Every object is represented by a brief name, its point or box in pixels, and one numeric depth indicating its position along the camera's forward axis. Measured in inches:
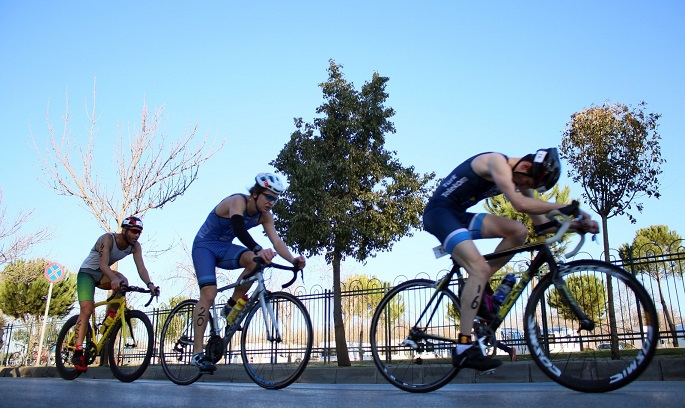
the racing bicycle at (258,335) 215.9
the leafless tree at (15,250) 1128.8
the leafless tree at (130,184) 727.7
